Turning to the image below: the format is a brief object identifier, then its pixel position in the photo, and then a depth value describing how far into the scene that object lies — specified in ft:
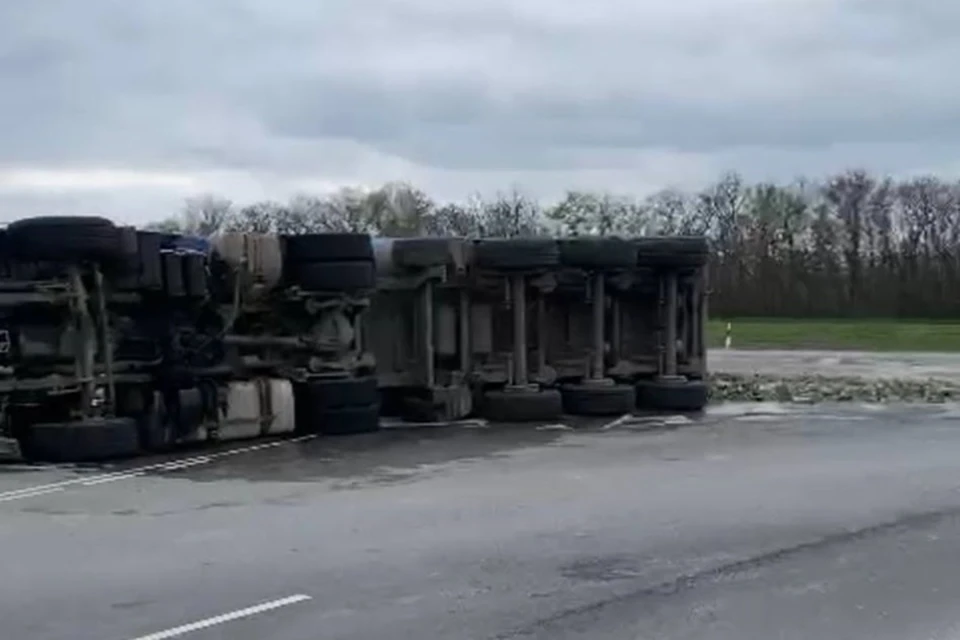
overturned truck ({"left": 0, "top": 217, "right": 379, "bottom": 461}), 40.24
